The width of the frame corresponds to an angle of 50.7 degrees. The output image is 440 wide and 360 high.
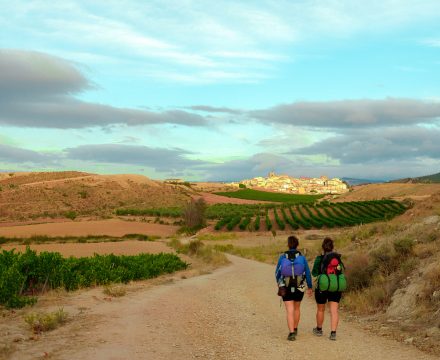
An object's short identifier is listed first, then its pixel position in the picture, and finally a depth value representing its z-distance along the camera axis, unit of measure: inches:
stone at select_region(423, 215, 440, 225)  823.2
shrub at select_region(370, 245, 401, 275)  626.2
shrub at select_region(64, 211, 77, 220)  3543.3
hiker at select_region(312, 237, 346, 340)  393.4
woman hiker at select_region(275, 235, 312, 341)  397.1
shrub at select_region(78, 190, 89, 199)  4700.3
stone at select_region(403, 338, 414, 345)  391.5
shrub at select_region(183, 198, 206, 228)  3284.9
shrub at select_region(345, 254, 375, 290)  644.1
